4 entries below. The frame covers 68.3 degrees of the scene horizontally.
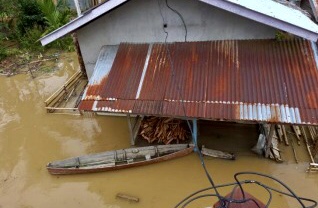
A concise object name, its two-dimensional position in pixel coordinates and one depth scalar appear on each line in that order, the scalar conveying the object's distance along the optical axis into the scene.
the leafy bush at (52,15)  14.91
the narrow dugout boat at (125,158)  8.28
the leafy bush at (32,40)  15.53
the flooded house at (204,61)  6.97
